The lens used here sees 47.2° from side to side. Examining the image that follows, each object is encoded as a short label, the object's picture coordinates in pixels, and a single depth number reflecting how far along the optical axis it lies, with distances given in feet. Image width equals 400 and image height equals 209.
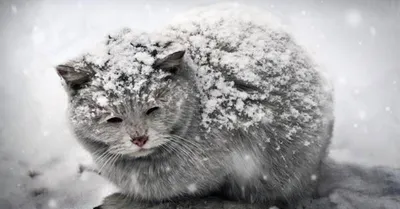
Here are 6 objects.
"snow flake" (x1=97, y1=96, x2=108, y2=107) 7.44
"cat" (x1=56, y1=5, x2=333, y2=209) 7.61
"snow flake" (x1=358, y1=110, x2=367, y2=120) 14.25
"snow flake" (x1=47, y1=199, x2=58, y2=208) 10.87
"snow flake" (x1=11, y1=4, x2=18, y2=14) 16.51
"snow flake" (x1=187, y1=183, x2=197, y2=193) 8.86
